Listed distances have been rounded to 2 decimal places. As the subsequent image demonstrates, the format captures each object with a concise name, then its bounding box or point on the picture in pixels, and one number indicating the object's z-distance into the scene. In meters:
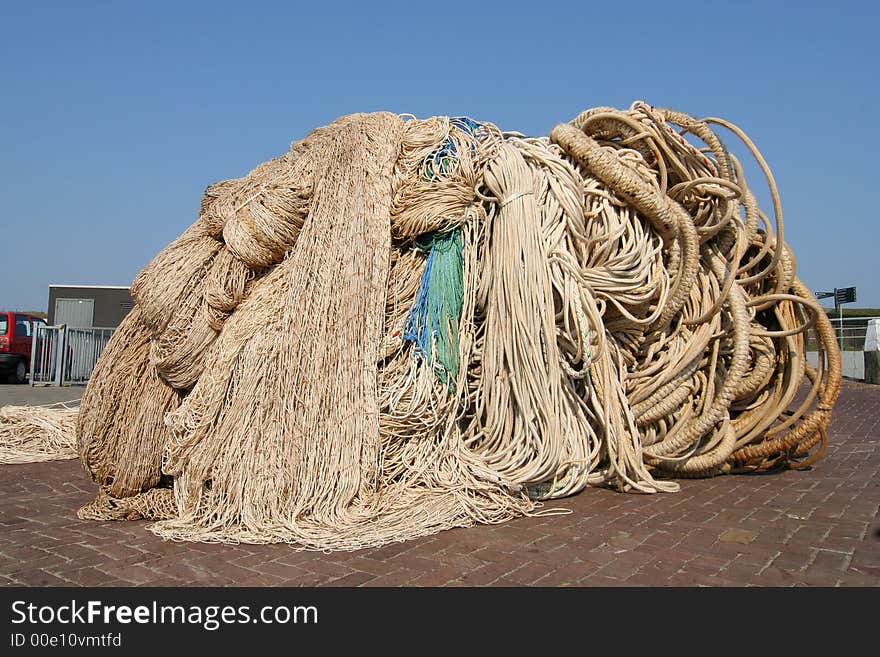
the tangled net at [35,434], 5.81
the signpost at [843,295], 20.70
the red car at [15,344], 15.93
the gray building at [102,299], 26.69
